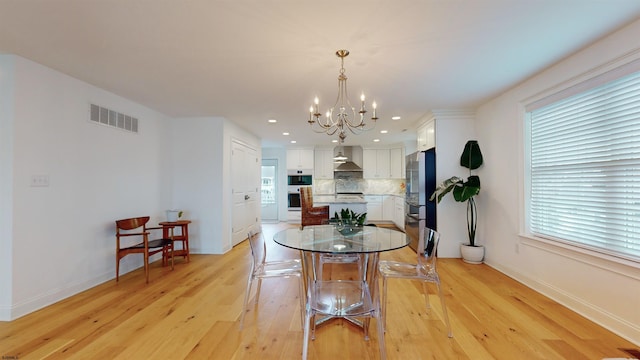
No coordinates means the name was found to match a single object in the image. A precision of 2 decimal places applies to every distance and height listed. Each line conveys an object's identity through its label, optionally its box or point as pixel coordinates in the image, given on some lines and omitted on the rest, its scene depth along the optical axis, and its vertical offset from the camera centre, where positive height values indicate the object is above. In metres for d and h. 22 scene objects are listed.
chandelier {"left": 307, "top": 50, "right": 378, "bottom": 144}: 2.43 +1.09
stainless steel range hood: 7.66 +0.77
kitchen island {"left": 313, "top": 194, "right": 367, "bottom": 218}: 5.14 -0.45
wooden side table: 3.91 -0.79
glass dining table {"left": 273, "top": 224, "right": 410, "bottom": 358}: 1.85 -0.77
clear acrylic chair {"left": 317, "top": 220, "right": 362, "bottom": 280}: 2.57 -0.75
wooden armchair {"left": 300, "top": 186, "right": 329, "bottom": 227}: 5.33 -0.63
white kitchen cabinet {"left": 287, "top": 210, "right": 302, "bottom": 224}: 7.86 -1.01
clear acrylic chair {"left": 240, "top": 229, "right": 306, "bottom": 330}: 2.24 -0.78
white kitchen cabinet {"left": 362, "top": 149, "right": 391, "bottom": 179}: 7.67 +0.51
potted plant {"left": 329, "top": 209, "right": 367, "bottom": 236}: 2.82 -0.44
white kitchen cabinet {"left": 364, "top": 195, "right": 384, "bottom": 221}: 7.56 -0.78
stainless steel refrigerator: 4.46 -0.15
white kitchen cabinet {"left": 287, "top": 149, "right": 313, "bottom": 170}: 7.81 +0.67
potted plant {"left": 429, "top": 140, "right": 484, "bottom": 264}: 3.87 -0.12
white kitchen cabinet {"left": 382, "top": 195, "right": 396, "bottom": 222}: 7.43 -0.73
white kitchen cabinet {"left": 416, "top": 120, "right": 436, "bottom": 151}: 4.38 +0.81
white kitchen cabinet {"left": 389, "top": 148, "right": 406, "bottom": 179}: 7.62 +0.53
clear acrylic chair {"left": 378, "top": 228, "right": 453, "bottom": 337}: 2.15 -0.77
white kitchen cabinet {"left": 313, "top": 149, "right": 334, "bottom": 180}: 7.80 +0.52
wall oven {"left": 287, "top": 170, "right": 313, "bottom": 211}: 7.85 -0.04
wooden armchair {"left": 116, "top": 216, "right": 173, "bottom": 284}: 3.23 -0.79
